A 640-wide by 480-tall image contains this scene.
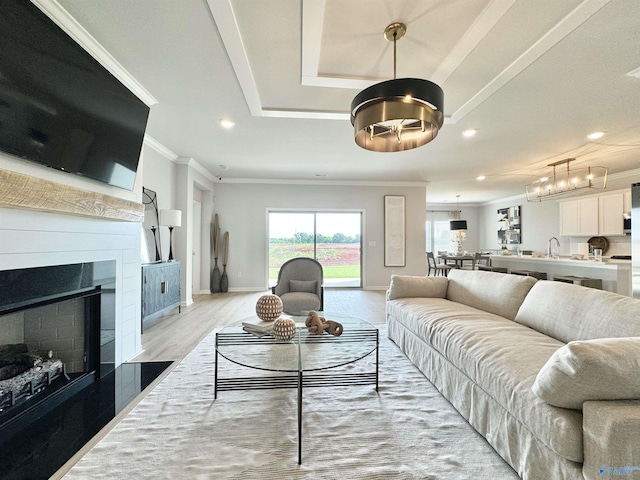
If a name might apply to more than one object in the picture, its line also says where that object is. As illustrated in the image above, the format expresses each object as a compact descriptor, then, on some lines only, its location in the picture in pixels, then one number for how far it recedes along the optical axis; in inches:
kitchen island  155.6
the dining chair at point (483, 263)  248.2
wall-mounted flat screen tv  58.7
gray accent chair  140.2
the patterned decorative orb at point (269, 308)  94.7
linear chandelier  202.2
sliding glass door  275.0
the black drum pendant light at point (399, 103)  68.1
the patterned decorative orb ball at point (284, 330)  81.4
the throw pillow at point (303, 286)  149.4
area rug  55.2
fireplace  67.3
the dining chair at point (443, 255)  304.9
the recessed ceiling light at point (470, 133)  151.3
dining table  289.3
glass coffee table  68.9
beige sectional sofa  41.4
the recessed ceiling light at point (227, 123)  139.4
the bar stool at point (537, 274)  210.4
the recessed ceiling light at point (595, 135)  152.8
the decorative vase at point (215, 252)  253.4
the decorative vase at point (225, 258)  256.5
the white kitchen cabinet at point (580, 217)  259.6
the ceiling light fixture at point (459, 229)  307.0
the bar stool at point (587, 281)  167.6
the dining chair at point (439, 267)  297.2
